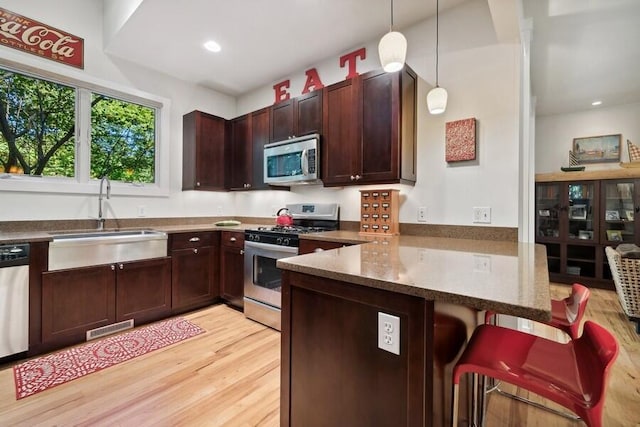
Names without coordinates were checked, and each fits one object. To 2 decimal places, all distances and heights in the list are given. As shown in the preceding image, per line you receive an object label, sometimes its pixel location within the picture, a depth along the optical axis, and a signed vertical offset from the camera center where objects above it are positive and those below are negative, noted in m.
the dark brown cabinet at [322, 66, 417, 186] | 2.33 +0.74
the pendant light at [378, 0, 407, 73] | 1.55 +0.90
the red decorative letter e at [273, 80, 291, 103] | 3.54 +1.55
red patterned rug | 1.90 -1.10
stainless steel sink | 2.29 -0.30
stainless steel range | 2.71 -0.41
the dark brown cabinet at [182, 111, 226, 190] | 3.53 +0.79
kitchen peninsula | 0.88 -0.40
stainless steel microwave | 2.79 +0.55
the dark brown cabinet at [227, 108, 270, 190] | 3.45 +0.81
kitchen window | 2.60 +0.80
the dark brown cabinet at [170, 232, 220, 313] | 3.00 -0.63
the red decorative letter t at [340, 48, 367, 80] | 2.87 +1.59
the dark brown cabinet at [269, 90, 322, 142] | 2.86 +1.03
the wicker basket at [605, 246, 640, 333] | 2.73 -0.67
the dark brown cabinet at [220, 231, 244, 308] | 3.15 -0.62
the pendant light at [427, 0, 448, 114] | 2.07 +0.83
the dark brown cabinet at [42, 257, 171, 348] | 2.25 -0.74
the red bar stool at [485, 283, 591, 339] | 1.34 -0.50
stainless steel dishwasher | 2.03 -0.63
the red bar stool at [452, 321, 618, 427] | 0.83 -0.51
